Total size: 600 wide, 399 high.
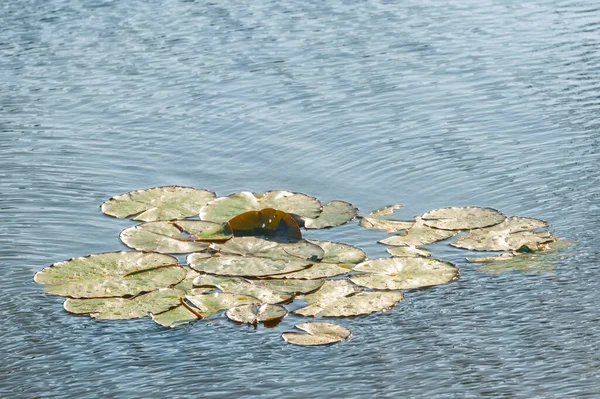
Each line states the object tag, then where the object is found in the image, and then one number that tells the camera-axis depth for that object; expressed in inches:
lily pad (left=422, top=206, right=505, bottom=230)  404.8
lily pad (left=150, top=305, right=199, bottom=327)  340.8
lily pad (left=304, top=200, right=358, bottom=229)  413.7
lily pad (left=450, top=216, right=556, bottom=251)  387.7
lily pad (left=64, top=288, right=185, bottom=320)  347.3
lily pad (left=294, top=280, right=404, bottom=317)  345.1
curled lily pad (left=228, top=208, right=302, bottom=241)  401.7
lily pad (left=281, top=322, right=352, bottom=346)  325.7
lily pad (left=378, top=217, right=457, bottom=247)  395.9
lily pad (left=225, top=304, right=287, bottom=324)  342.0
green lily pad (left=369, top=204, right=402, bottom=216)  423.8
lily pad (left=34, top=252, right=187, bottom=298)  362.6
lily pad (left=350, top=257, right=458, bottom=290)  363.9
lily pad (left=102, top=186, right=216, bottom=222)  425.1
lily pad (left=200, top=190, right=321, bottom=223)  419.2
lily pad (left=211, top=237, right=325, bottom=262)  384.5
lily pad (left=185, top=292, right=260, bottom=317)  349.7
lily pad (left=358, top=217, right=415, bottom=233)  408.2
